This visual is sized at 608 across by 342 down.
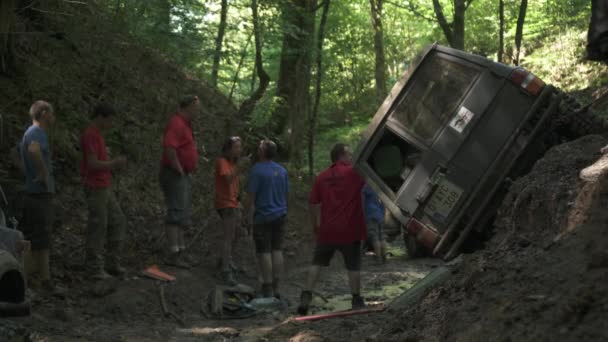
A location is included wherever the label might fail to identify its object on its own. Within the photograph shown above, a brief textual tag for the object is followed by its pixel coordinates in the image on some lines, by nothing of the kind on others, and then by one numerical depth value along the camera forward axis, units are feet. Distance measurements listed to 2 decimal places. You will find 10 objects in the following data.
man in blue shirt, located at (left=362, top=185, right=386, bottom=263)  37.35
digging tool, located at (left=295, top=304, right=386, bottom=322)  24.54
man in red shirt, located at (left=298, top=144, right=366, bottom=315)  27.20
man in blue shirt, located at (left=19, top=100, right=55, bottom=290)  24.22
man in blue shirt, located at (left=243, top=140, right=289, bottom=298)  29.12
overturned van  26.16
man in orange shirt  30.32
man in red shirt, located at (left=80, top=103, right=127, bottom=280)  26.55
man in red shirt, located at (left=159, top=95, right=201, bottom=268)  29.19
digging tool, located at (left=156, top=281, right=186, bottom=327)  25.86
